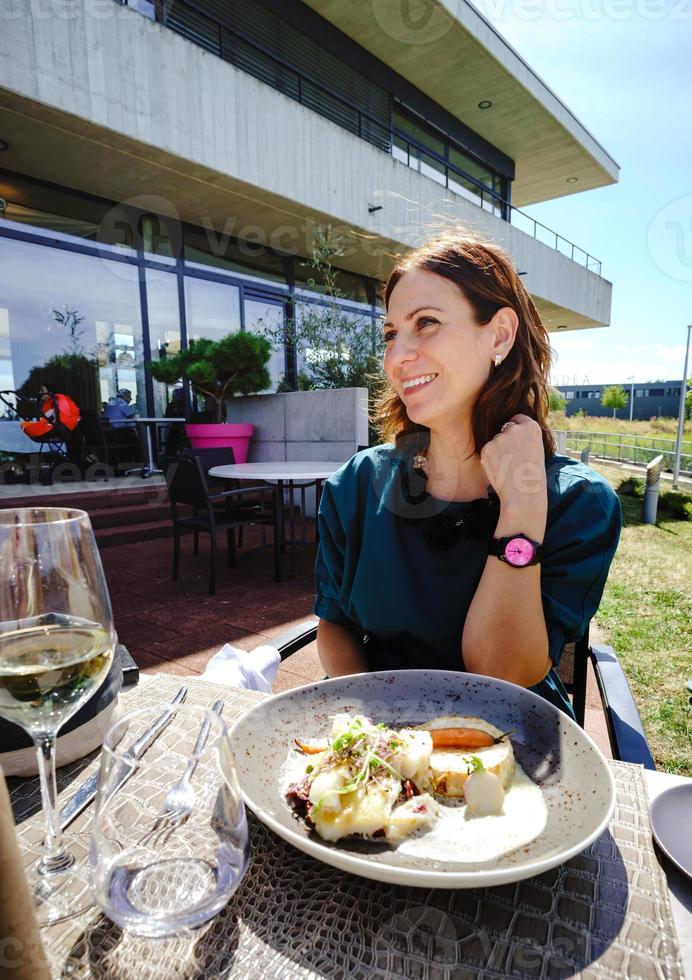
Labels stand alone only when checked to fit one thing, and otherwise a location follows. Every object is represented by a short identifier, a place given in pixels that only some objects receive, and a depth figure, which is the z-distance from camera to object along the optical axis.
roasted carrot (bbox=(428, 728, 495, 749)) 0.74
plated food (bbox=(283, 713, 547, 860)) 0.60
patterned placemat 0.46
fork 0.49
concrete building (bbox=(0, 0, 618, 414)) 6.03
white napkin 1.17
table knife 0.47
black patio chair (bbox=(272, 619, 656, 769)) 1.09
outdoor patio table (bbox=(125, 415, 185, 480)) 8.05
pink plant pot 7.30
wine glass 0.56
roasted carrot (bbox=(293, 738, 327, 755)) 0.74
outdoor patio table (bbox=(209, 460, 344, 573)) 4.34
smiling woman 1.16
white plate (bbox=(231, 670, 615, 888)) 0.50
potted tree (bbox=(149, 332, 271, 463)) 7.11
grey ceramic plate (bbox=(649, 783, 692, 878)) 0.58
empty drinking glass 0.47
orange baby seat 6.84
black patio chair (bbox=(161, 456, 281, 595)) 4.30
